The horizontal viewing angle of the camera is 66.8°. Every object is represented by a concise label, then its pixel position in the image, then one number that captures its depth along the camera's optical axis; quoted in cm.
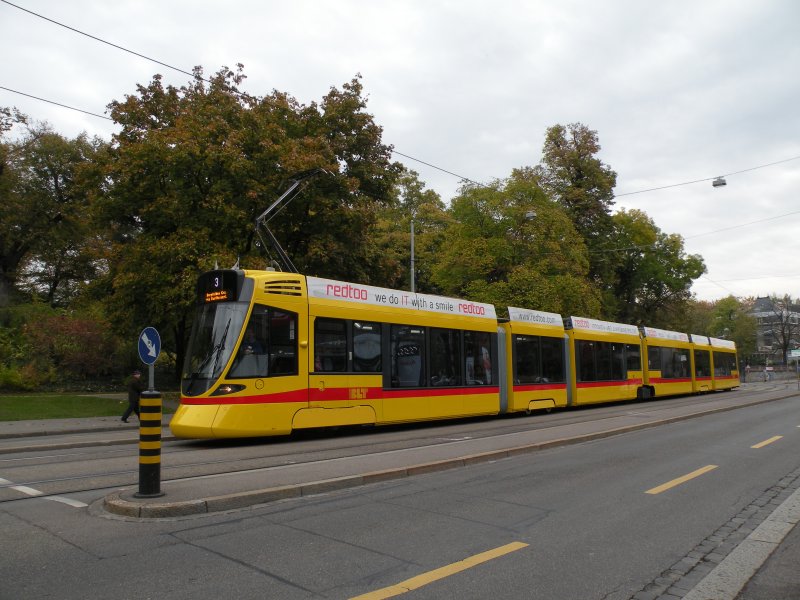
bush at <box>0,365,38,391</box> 2320
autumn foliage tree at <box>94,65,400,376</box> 1908
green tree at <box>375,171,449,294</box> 4462
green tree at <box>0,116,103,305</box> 3681
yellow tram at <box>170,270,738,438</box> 1171
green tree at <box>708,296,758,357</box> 8481
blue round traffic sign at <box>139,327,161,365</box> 889
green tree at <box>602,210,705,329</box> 5097
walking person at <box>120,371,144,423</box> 1683
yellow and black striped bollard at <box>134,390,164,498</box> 664
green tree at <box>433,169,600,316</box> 3244
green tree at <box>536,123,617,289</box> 4506
